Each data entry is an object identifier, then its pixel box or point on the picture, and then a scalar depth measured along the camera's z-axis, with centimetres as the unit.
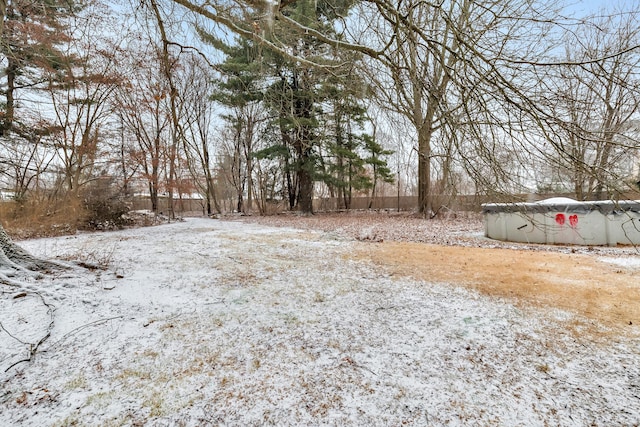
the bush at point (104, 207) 829
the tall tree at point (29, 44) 501
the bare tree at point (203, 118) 1160
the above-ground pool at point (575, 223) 569
